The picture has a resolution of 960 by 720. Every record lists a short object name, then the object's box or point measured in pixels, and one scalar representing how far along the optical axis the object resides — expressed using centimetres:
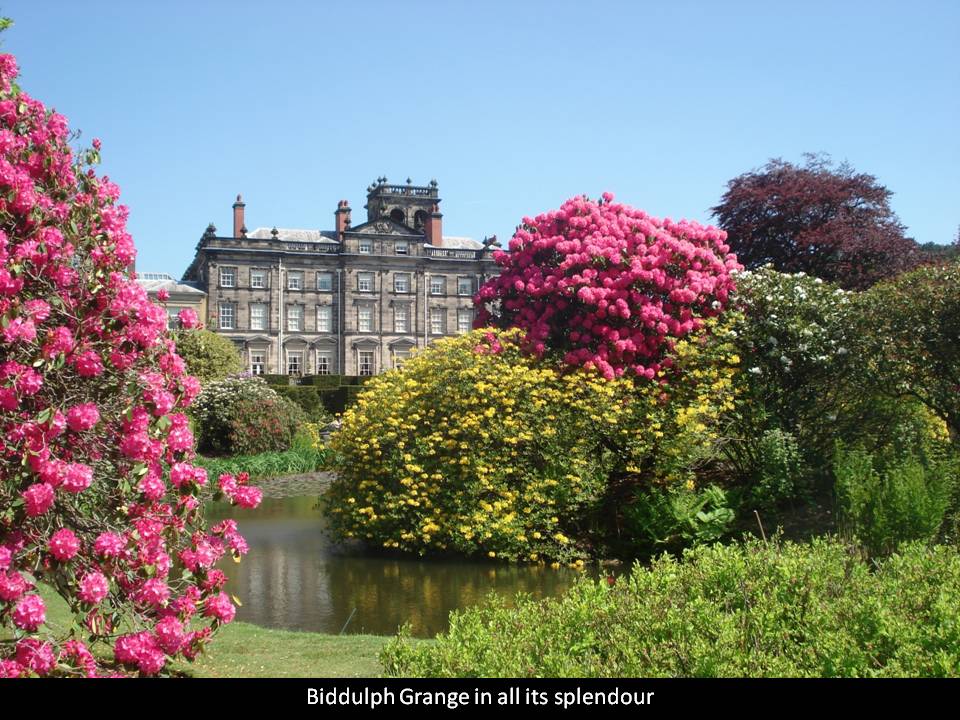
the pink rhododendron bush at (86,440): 475
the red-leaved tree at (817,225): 2218
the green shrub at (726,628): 446
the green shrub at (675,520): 1016
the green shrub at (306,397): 3288
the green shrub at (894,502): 838
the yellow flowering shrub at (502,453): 1045
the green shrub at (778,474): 1075
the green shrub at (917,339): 1071
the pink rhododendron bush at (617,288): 1228
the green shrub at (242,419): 2380
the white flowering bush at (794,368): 1134
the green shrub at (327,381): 4691
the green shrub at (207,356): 3067
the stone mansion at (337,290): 6272
